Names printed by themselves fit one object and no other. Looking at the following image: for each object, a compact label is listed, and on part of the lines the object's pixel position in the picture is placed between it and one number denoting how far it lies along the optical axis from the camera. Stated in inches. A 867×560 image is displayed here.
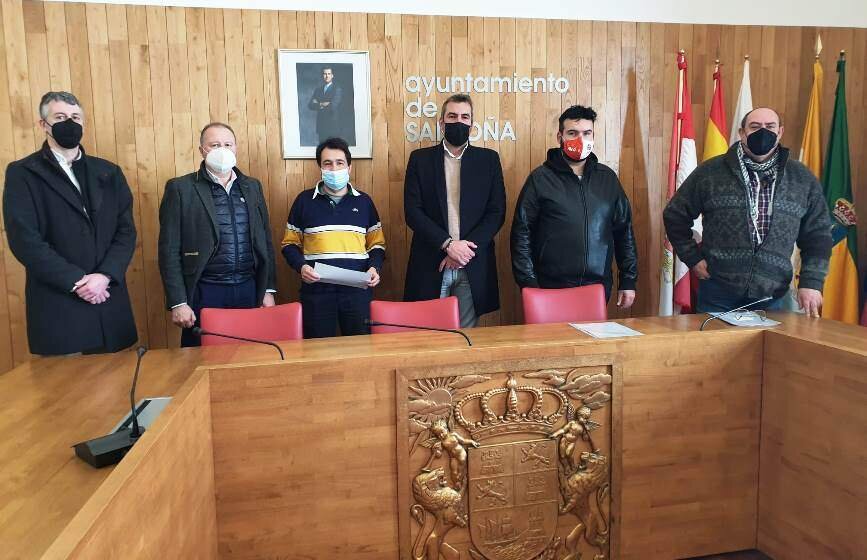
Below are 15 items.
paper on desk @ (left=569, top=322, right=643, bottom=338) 84.0
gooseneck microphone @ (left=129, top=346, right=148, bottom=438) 51.6
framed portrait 143.3
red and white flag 153.4
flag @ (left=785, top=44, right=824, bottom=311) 157.8
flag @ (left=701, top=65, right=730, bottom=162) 156.4
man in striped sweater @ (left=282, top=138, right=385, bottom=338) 121.4
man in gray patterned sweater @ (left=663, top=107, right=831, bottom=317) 106.7
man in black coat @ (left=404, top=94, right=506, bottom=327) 129.0
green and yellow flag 155.3
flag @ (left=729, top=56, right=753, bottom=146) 157.8
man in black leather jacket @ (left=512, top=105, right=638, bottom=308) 124.2
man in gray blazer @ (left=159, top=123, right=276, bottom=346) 113.9
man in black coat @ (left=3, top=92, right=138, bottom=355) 101.3
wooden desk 70.6
